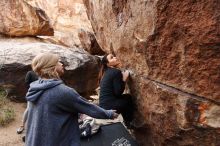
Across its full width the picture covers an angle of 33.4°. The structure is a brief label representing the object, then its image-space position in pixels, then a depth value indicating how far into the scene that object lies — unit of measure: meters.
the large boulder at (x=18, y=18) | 10.54
